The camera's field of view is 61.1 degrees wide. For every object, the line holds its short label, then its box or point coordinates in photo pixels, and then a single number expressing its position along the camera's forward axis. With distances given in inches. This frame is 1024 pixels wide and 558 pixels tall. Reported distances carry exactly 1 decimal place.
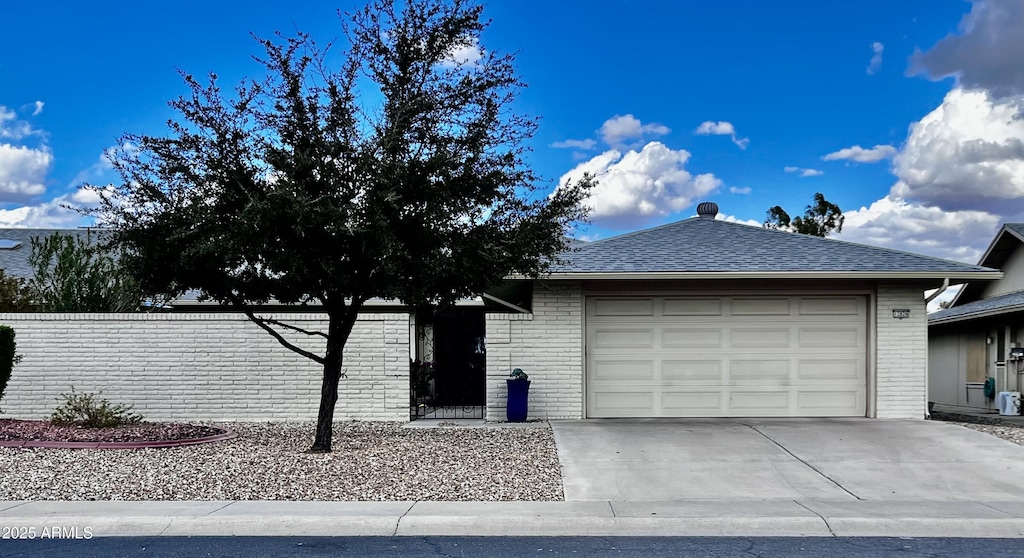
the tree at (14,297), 617.6
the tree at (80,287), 592.7
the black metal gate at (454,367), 673.0
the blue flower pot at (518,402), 539.2
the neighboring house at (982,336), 748.6
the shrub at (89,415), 478.9
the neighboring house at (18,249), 792.3
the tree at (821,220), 1355.8
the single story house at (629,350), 554.9
